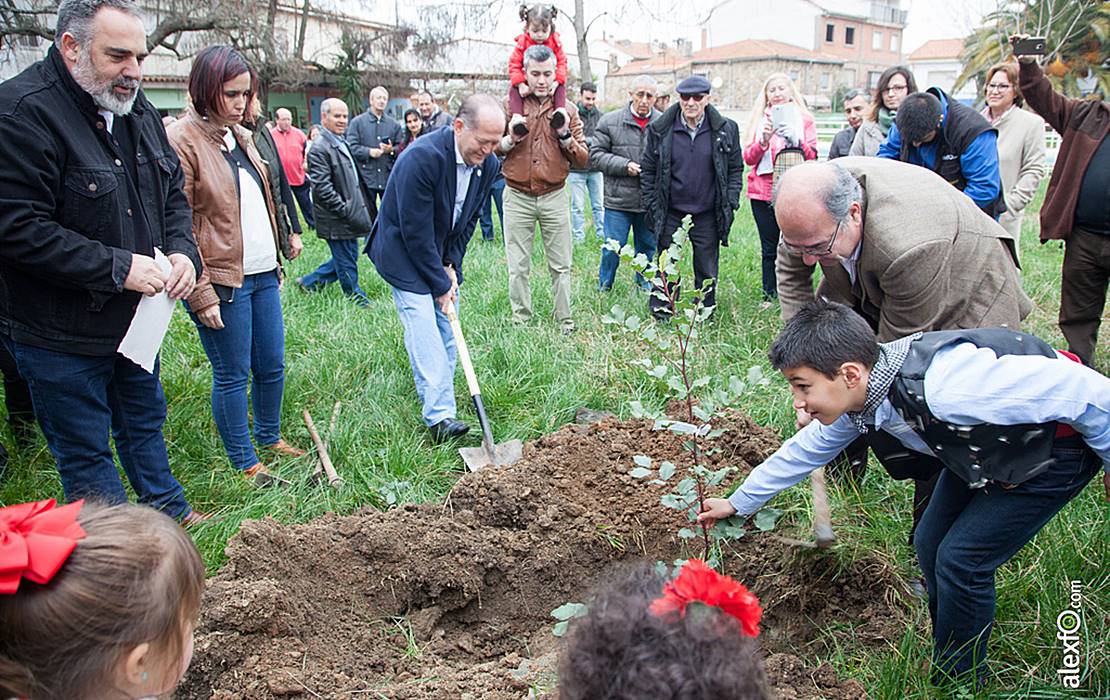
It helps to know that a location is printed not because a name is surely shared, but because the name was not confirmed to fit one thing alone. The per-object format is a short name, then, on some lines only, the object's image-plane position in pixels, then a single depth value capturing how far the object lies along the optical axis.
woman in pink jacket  5.84
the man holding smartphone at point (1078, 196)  4.15
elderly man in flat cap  5.73
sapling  2.28
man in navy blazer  3.77
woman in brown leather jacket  3.16
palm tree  12.73
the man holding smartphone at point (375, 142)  8.80
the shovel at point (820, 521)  2.67
